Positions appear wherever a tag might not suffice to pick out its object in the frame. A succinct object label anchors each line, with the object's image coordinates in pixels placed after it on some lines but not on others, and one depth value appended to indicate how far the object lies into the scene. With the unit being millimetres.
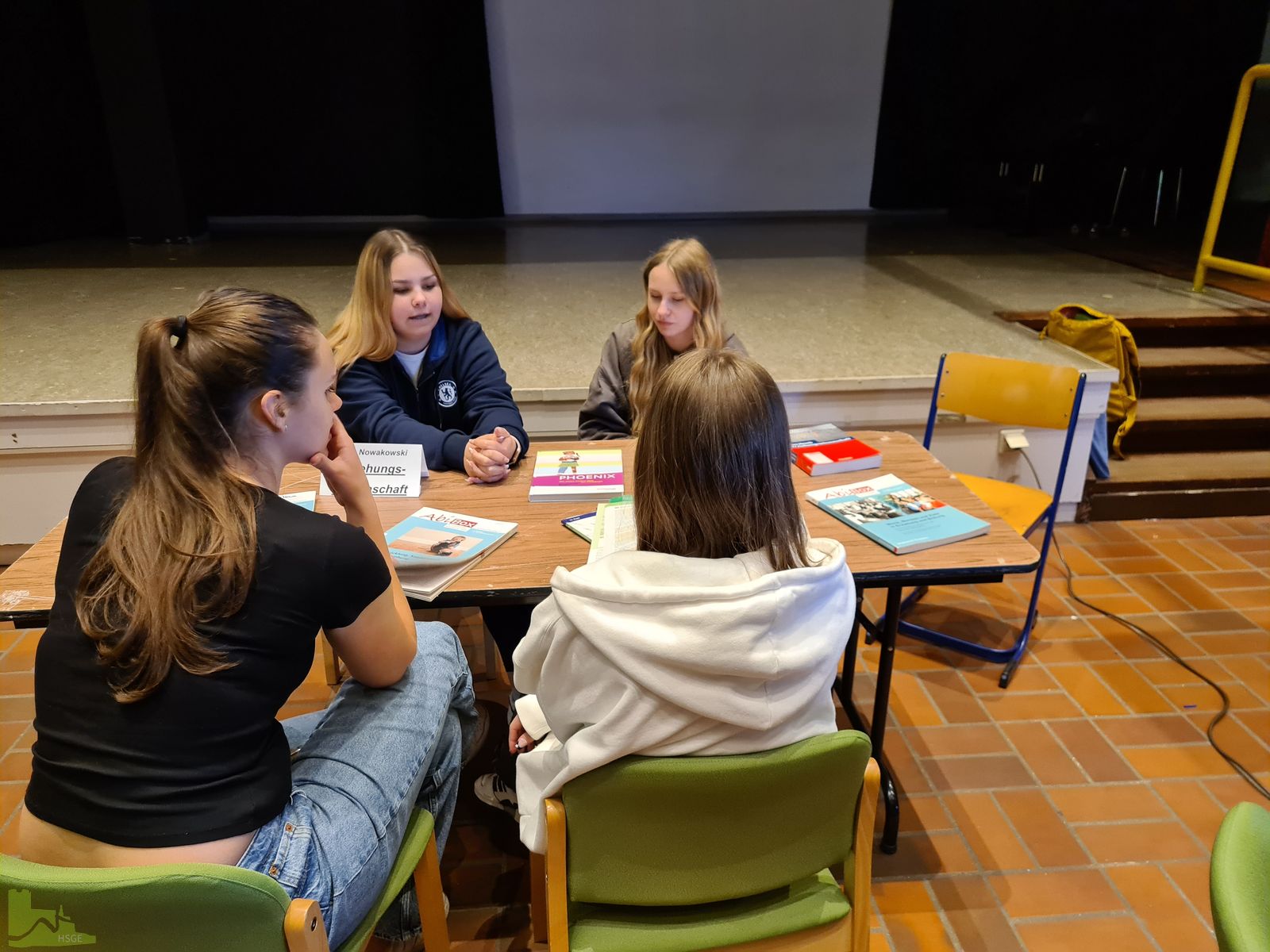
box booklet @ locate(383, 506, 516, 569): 1570
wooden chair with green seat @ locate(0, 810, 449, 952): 831
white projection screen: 6961
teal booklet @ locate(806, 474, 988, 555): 1650
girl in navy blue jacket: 2086
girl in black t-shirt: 1039
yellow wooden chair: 2520
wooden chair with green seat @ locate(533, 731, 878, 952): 993
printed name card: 1893
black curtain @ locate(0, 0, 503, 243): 5844
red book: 1982
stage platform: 3096
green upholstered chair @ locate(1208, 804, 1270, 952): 694
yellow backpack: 3549
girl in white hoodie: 995
